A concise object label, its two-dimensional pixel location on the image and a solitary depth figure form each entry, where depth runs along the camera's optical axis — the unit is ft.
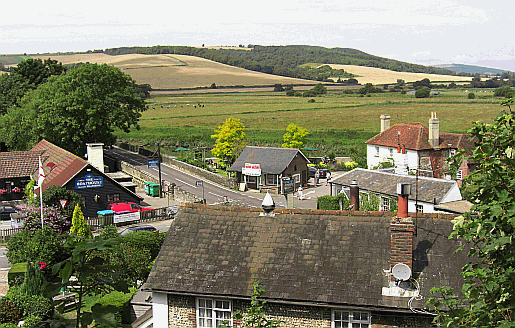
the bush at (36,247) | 87.66
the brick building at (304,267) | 44.27
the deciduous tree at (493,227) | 24.23
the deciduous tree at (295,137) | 242.17
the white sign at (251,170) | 190.19
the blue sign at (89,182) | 138.72
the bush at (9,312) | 66.69
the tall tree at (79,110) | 206.59
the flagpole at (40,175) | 106.24
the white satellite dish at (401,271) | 43.04
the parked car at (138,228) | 123.44
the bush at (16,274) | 79.97
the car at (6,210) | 140.36
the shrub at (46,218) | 114.21
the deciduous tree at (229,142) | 225.97
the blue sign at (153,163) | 176.35
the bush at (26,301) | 63.41
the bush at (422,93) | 576.20
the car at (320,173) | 217.77
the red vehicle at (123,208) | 141.49
